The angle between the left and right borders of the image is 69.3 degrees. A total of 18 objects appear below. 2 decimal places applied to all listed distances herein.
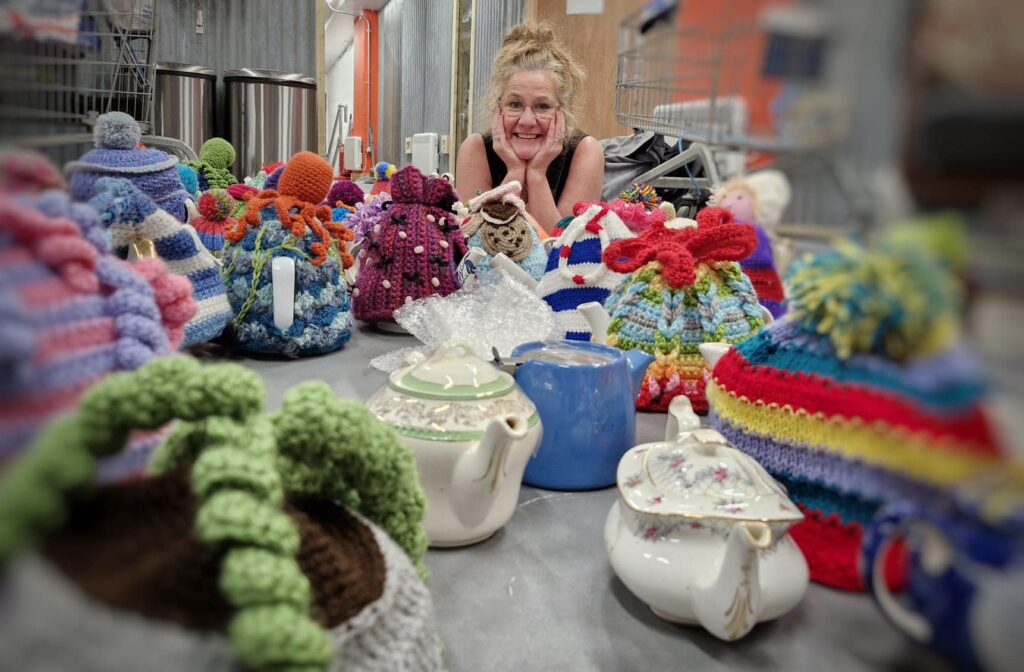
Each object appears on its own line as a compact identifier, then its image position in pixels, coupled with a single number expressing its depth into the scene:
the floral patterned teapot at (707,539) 0.40
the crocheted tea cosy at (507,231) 1.09
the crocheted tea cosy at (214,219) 1.09
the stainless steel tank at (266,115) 2.45
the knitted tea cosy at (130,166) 0.40
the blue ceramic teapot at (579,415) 0.64
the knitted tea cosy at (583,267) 0.96
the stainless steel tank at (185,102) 2.27
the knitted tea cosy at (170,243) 0.68
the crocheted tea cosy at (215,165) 1.37
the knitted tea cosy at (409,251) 1.09
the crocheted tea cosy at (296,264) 0.95
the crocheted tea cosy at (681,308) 0.80
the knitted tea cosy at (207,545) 0.14
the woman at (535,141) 1.35
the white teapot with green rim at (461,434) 0.49
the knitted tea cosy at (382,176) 1.59
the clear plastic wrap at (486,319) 0.85
